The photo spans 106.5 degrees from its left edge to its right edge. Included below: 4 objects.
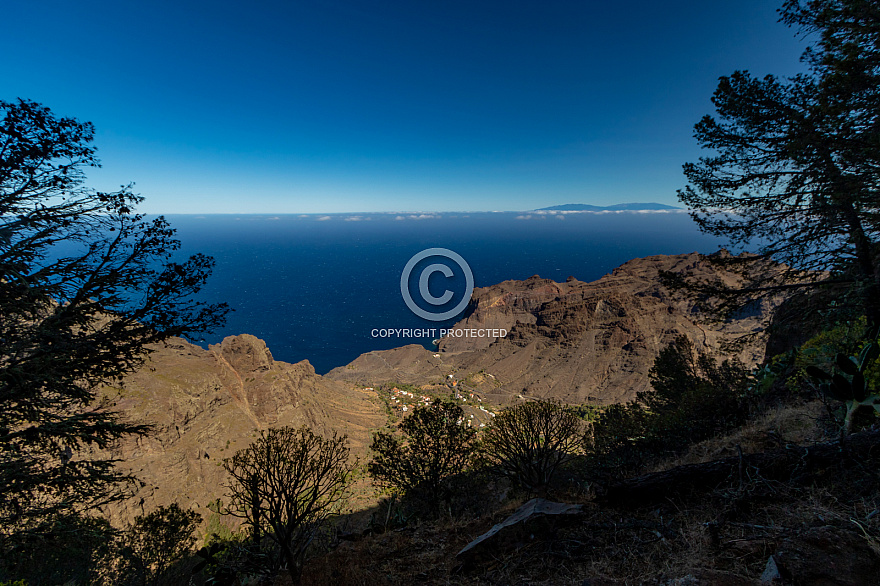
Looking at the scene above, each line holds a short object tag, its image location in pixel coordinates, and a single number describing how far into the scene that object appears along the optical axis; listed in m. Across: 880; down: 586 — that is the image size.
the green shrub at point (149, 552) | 15.43
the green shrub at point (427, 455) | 15.51
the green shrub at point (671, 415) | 12.90
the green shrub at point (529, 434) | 13.71
